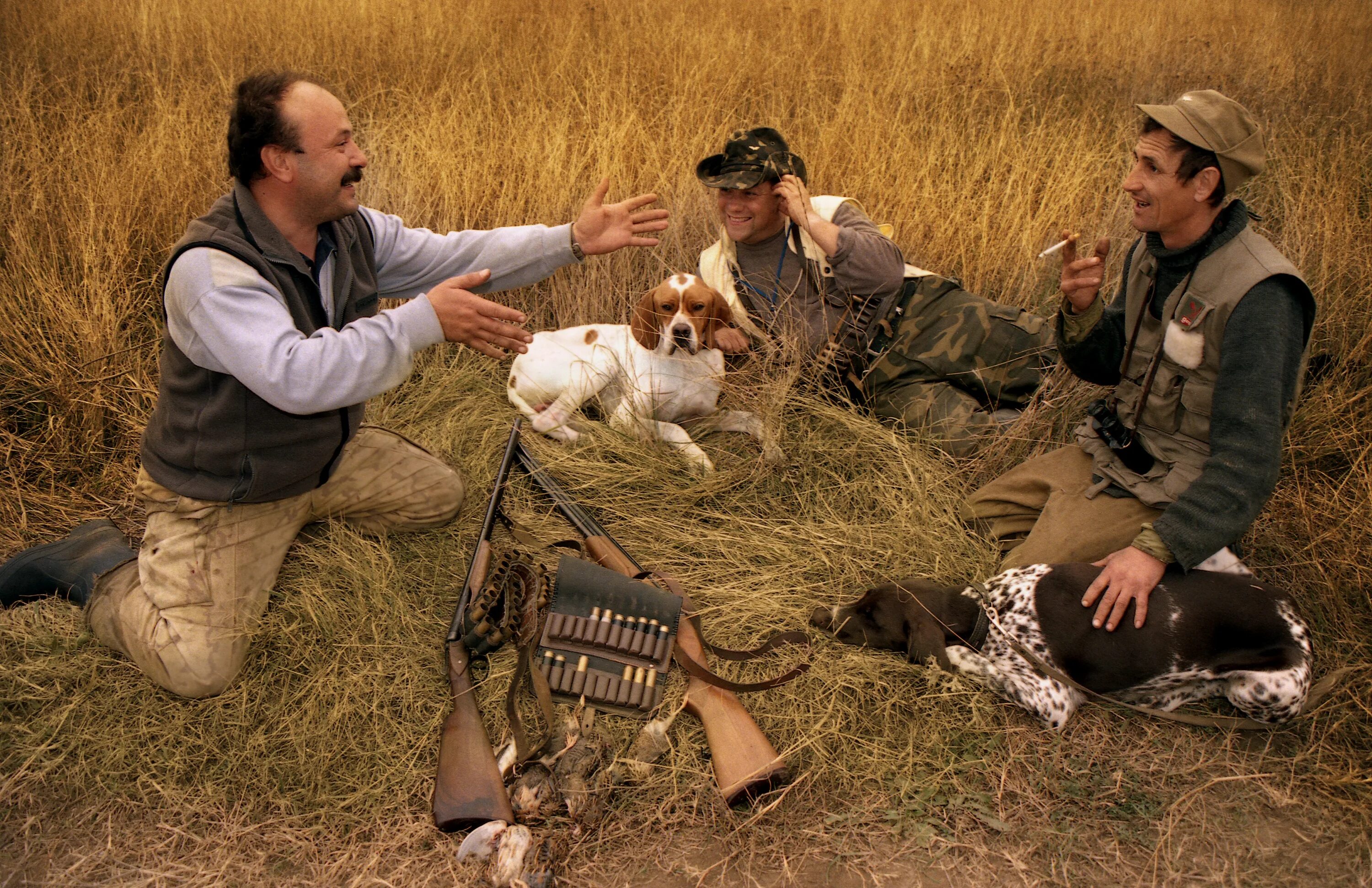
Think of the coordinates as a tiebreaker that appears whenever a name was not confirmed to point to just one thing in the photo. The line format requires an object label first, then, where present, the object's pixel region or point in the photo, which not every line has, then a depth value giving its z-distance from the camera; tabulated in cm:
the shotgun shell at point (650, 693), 281
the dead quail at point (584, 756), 259
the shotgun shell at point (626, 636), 291
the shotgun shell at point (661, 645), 291
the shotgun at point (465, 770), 241
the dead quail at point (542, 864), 230
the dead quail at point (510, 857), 230
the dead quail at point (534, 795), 248
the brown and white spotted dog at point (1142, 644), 274
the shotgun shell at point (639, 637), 291
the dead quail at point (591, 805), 248
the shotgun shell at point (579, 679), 285
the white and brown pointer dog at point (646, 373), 406
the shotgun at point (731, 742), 252
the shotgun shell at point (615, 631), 292
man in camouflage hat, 410
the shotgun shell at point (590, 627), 293
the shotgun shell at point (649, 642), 290
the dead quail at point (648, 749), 263
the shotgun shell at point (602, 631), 292
